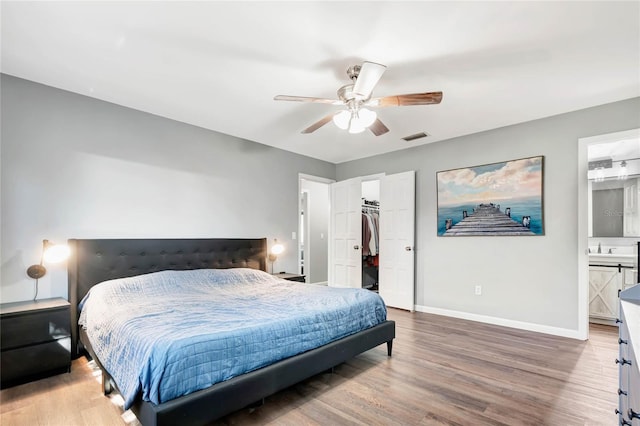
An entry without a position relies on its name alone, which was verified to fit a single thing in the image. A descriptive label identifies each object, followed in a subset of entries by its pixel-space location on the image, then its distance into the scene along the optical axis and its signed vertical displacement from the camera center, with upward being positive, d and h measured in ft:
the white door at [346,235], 17.83 -1.13
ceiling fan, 7.78 +3.00
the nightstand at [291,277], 14.17 -2.81
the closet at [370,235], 19.65 -1.24
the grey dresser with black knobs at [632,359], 2.81 -1.57
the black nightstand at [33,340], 7.74 -3.23
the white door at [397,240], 15.74 -1.25
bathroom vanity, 13.21 -2.77
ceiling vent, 14.16 +3.60
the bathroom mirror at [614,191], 14.76 +1.21
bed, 5.33 -2.56
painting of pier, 12.48 +0.69
